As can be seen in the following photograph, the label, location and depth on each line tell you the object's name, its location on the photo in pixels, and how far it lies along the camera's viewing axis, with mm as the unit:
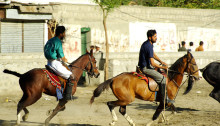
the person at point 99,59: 35625
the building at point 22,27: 36875
